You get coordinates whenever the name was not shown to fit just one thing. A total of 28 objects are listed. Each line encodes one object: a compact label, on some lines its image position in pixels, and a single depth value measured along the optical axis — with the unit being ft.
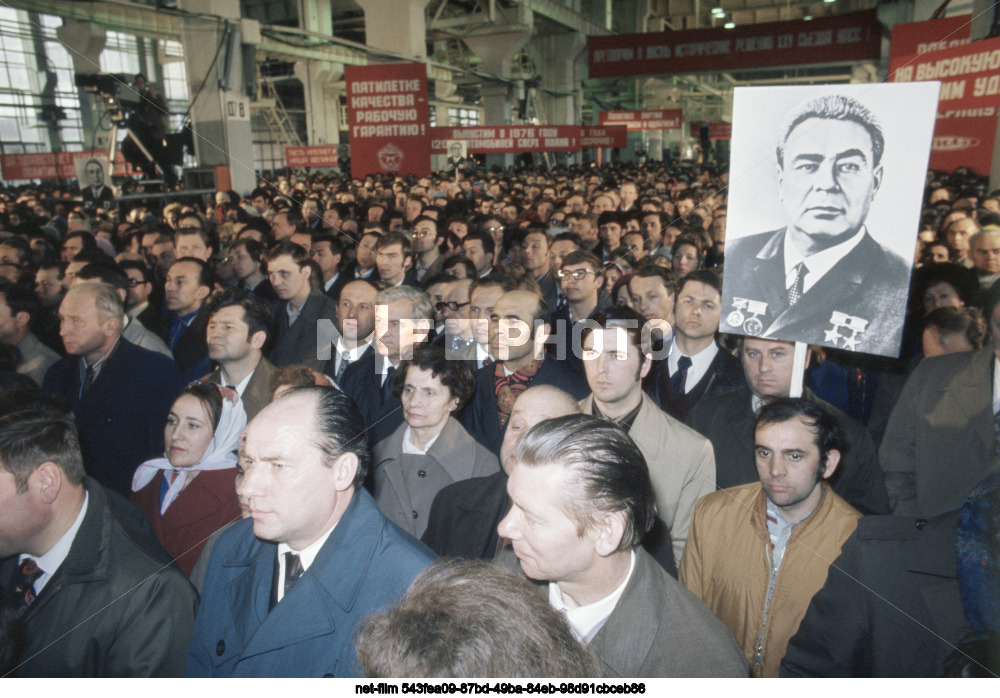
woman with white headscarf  8.37
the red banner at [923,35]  25.55
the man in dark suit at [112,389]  10.71
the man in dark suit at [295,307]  14.73
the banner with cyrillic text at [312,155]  49.06
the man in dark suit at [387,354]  11.89
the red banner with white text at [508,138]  44.96
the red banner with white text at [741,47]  61.16
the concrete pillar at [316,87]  78.59
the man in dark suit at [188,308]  14.30
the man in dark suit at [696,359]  11.41
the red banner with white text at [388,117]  28.84
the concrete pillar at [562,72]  88.02
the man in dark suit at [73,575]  5.91
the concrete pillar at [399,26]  47.42
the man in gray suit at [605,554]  5.01
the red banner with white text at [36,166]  43.65
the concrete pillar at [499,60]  73.31
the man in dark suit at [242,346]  11.16
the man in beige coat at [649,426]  8.61
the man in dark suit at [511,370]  11.45
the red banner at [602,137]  63.16
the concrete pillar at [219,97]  32.83
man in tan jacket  6.91
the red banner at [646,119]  70.90
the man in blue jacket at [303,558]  5.57
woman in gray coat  9.07
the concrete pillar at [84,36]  52.42
